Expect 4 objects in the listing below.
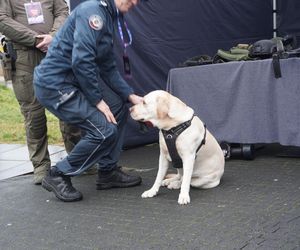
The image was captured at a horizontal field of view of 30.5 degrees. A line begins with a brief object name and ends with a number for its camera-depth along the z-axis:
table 5.61
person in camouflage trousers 5.17
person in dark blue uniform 4.34
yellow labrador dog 4.57
